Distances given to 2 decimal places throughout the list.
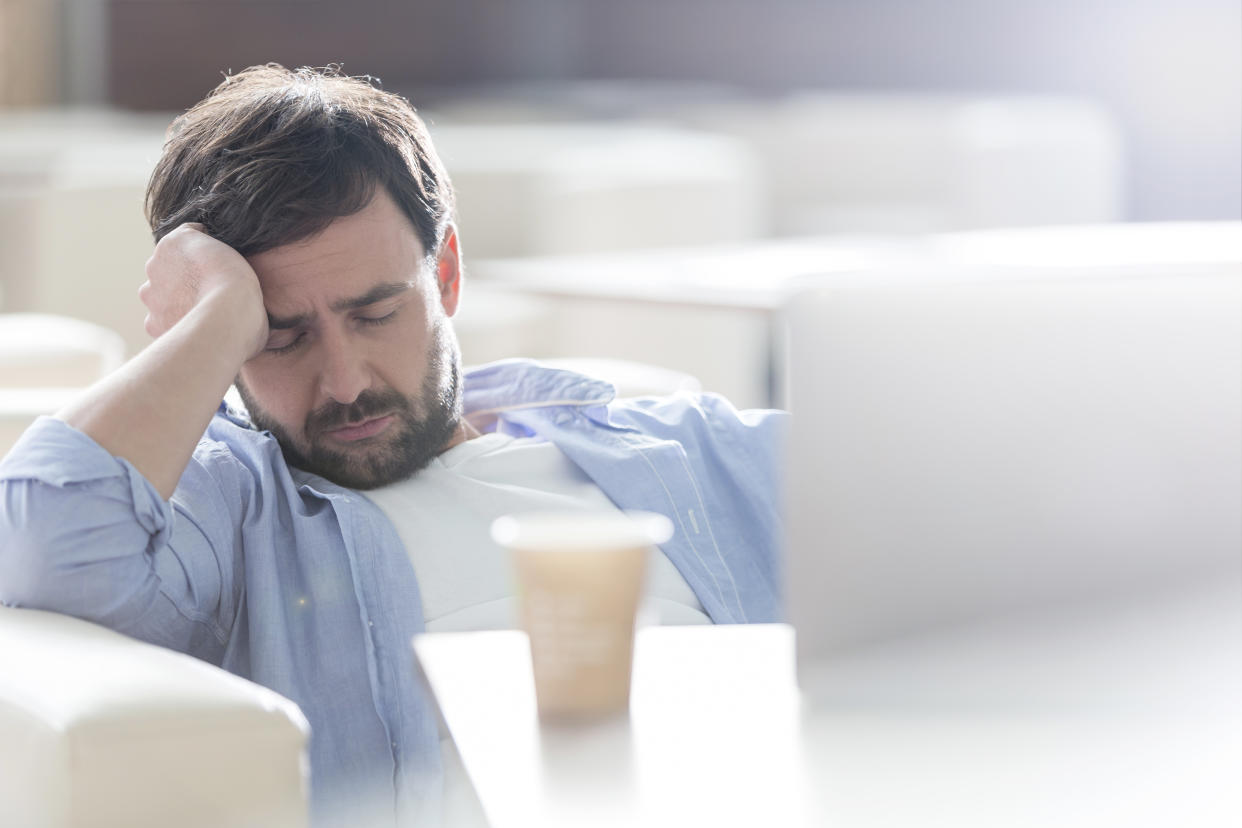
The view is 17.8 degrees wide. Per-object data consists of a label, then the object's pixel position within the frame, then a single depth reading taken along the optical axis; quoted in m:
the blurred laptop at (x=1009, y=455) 2.14
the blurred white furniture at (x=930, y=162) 6.17
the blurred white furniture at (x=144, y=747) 2.15
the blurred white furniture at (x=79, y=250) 4.06
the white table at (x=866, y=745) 2.06
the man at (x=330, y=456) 2.36
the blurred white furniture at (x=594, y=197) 4.62
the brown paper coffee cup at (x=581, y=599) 2.10
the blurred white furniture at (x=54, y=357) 3.07
